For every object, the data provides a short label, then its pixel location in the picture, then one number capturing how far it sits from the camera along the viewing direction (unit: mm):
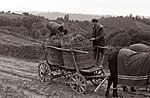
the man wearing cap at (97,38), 10562
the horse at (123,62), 8523
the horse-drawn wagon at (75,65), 9852
